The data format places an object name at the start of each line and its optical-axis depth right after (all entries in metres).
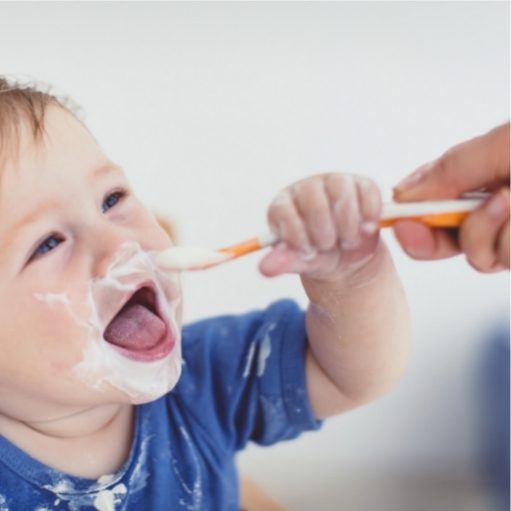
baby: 0.50
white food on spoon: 0.41
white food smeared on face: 0.50
